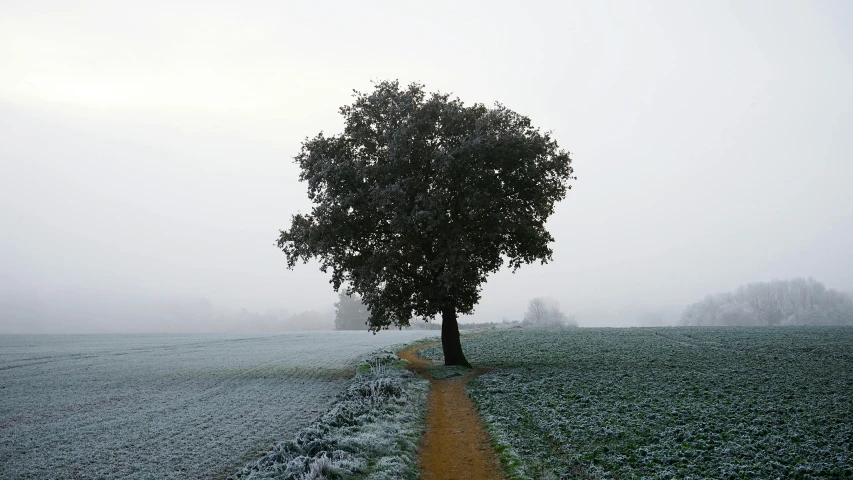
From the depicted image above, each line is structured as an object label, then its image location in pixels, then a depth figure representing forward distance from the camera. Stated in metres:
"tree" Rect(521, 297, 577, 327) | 120.06
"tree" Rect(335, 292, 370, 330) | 147.88
